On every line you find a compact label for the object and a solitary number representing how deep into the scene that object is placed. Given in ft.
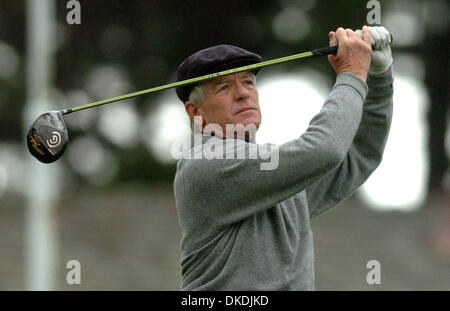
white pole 53.16
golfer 18.62
